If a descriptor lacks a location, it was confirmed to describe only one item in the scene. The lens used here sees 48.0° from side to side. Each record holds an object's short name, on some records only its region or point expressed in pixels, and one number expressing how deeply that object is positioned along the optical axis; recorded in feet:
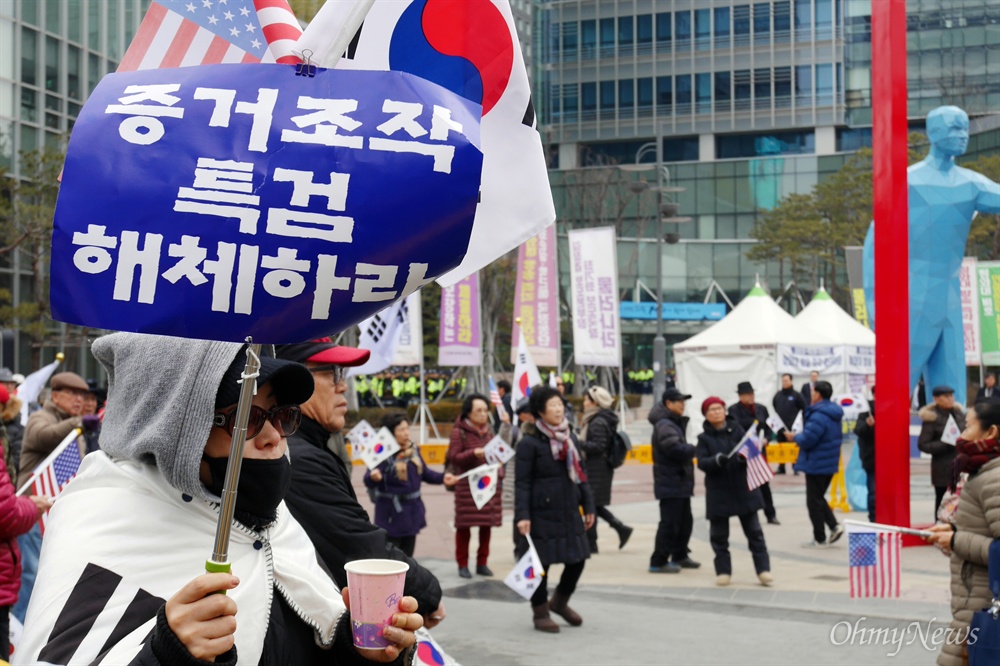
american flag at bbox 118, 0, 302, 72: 7.89
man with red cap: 10.15
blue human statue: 38.34
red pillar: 31.68
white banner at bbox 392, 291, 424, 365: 68.23
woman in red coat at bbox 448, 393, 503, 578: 32.91
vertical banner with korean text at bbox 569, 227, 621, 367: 68.69
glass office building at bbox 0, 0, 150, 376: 97.71
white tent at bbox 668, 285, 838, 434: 83.25
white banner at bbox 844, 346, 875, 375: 85.76
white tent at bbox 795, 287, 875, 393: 85.46
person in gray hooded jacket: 6.67
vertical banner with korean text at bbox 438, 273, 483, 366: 68.03
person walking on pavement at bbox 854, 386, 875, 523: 39.34
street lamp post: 84.53
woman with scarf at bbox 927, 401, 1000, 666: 16.05
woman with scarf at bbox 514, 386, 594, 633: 26.08
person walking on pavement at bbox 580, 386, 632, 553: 36.09
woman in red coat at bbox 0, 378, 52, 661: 16.85
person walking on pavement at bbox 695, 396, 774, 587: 31.07
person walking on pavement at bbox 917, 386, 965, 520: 35.06
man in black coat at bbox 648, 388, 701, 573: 33.53
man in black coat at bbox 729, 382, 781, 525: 47.88
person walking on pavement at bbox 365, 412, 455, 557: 30.12
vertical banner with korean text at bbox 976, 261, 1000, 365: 66.28
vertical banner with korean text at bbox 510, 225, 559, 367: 67.67
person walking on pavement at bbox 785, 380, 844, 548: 37.14
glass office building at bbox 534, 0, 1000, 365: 176.35
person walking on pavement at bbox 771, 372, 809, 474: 62.39
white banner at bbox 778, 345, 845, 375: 82.99
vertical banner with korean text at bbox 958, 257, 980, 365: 68.28
